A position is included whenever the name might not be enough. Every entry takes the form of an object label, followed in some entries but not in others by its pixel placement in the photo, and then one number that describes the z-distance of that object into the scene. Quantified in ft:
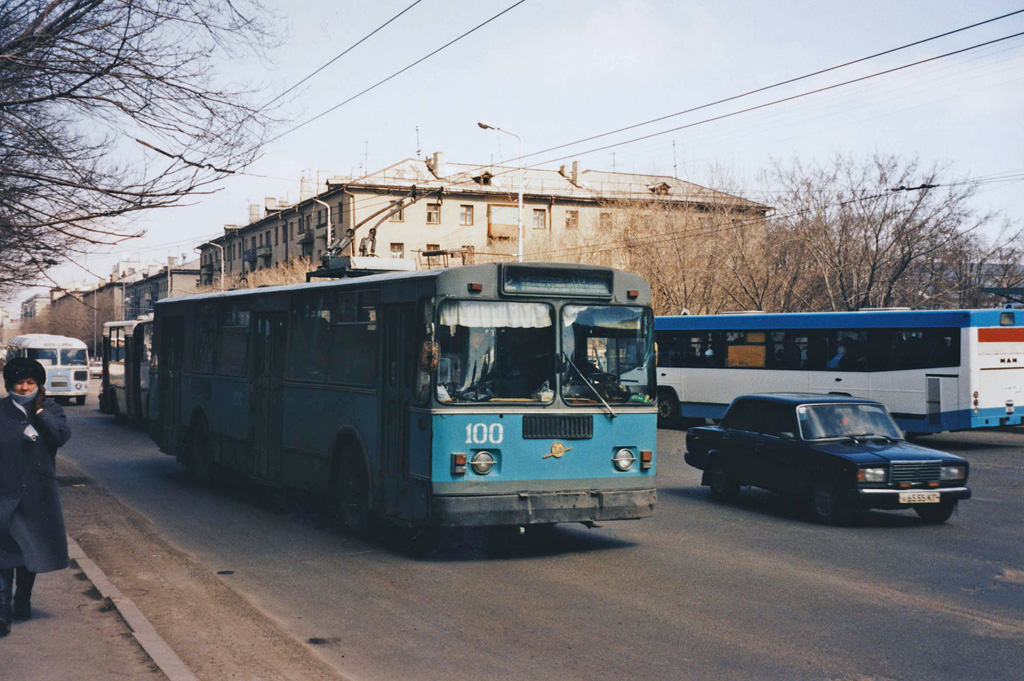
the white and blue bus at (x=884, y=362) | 71.20
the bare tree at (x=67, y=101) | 29.37
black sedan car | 38.75
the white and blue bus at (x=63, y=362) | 134.62
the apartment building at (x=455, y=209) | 217.77
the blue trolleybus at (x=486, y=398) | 30.76
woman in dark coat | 21.18
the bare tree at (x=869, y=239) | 124.67
